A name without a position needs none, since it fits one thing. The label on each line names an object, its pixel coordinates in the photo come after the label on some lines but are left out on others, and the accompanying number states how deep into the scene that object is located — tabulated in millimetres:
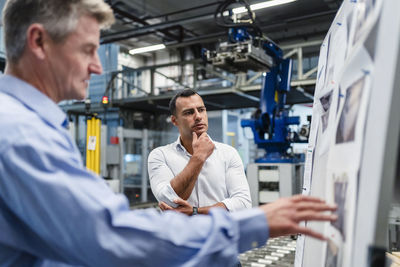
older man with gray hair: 616
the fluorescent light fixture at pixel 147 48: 7570
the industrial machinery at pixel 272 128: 4895
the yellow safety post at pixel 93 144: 5859
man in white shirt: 1723
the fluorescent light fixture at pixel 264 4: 5695
